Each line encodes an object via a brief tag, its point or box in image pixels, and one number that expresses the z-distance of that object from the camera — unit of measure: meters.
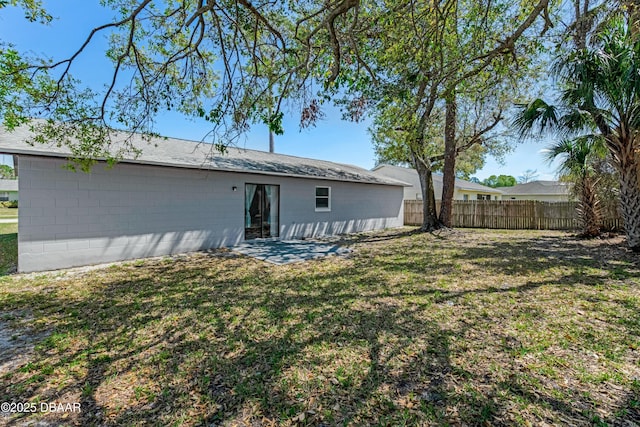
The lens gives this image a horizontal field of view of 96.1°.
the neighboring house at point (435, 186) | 21.69
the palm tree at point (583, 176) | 9.26
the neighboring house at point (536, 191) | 26.78
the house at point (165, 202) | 5.87
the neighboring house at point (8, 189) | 32.72
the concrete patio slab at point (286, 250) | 7.52
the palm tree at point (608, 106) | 5.99
